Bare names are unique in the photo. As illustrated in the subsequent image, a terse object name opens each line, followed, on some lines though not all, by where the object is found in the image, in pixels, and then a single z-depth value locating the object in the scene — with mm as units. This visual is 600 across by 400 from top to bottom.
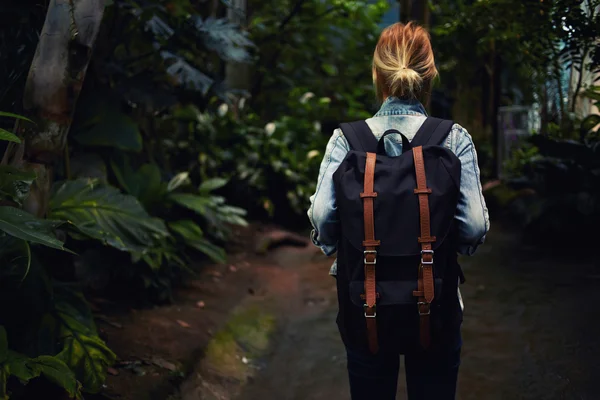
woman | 2391
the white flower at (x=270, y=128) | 10068
